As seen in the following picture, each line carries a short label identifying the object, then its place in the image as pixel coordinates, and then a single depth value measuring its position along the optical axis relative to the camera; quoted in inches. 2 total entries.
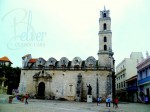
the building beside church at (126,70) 1231.7
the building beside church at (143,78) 840.8
